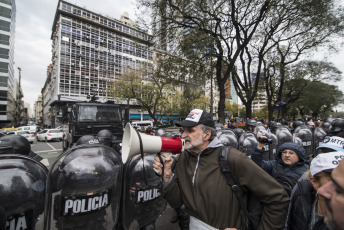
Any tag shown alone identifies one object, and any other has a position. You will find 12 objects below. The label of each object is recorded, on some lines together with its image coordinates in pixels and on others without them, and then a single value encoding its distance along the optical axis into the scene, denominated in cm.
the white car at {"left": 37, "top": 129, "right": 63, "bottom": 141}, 1758
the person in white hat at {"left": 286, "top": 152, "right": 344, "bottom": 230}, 141
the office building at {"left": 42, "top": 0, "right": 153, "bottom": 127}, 3170
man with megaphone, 136
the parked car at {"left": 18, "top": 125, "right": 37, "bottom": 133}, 1841
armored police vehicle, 661
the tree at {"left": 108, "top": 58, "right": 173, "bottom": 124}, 2433
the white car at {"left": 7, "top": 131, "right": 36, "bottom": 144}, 1486
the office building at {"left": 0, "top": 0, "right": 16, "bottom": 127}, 3491
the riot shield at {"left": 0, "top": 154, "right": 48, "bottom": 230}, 166
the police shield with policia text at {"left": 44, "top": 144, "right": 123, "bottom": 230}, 197
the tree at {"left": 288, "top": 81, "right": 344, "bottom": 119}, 2701
